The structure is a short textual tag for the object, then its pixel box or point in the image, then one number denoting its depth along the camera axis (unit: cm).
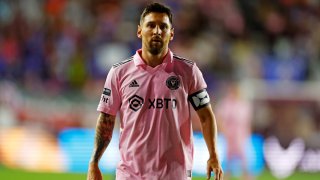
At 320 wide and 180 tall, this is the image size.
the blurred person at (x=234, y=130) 2837
